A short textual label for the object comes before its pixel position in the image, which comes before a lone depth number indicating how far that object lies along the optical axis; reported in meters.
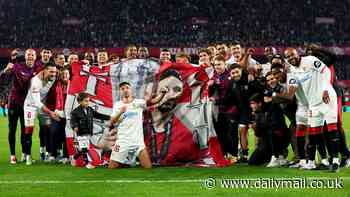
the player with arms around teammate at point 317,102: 9.23
